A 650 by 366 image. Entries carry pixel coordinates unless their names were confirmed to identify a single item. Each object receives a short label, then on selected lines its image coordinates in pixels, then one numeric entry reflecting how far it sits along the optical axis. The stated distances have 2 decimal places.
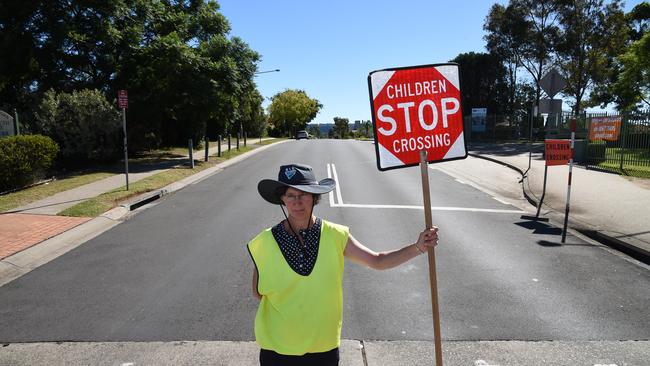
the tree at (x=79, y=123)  16.30
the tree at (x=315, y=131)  103.43
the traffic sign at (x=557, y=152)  9.59
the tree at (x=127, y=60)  18.44
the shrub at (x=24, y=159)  11.53
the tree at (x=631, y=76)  30.19
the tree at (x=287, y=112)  81.38
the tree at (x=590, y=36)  34.91
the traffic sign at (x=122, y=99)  12.12
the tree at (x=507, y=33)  39.09
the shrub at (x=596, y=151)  18.34
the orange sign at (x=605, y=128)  16.52
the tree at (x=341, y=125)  92.19
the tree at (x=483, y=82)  49.31
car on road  66.12
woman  2.30
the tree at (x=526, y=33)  38.17
